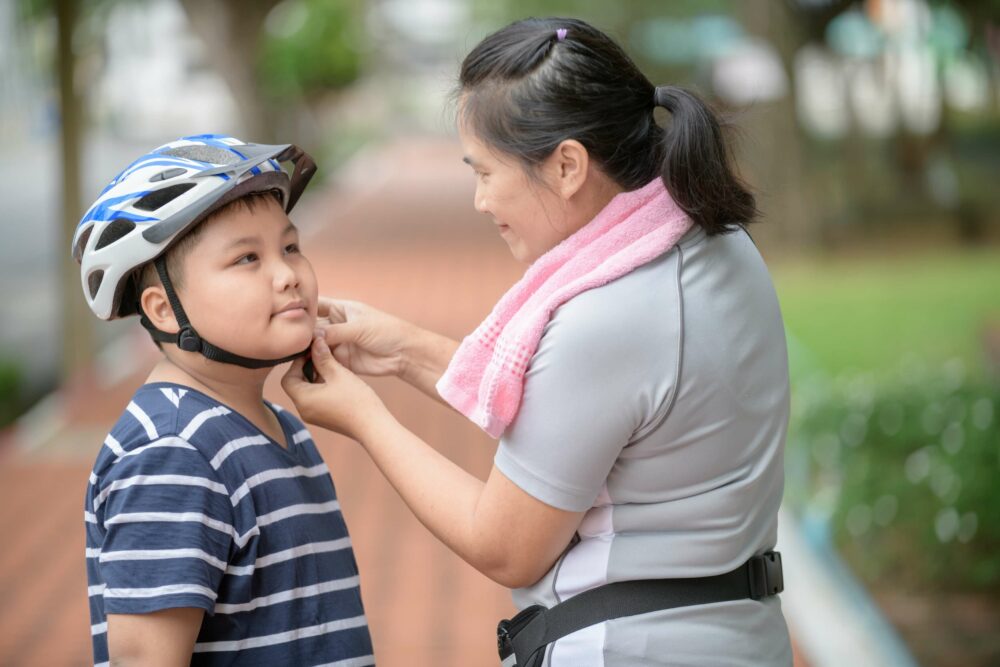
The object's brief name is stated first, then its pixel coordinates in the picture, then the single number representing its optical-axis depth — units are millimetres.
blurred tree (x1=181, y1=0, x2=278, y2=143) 13008
